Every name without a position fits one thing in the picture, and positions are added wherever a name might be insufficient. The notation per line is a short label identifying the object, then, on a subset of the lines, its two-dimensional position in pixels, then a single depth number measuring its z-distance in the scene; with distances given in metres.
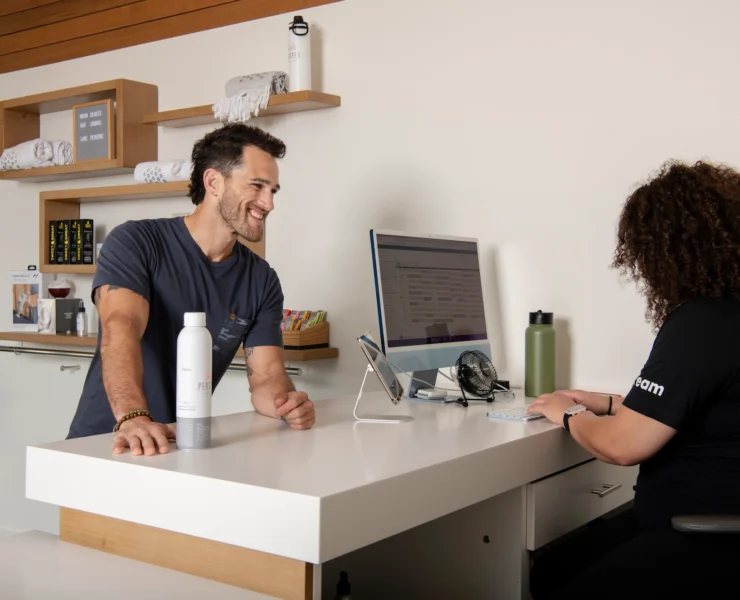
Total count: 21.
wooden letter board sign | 3.51
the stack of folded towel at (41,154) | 3.74
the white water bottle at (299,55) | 3.02
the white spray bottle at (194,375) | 1.54
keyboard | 2.12
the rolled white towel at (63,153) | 3.73
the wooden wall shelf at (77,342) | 2.97
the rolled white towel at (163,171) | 3.31
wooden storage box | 2.98
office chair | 1.51
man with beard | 1.99
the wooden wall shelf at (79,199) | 3.35
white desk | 1.34
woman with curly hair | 1.60
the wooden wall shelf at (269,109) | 2.99
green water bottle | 2.53
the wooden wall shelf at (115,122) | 3.46
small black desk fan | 2.39
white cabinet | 3.81
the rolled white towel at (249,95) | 3.05
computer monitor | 2.30
